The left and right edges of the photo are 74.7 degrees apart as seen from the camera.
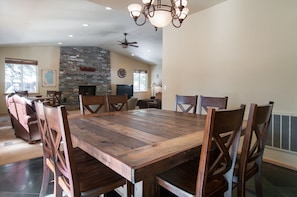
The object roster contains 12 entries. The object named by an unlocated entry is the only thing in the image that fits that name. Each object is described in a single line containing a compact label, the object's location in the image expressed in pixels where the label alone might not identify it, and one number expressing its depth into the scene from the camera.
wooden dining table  0.96
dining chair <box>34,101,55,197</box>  1.52
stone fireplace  9.03
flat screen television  10.86
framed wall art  8.37
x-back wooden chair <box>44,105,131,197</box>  1.15
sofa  3.80
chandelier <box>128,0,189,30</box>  2.26
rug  2.99
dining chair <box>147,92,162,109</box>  7.90
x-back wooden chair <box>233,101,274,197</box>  1.33
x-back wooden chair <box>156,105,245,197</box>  1.03
